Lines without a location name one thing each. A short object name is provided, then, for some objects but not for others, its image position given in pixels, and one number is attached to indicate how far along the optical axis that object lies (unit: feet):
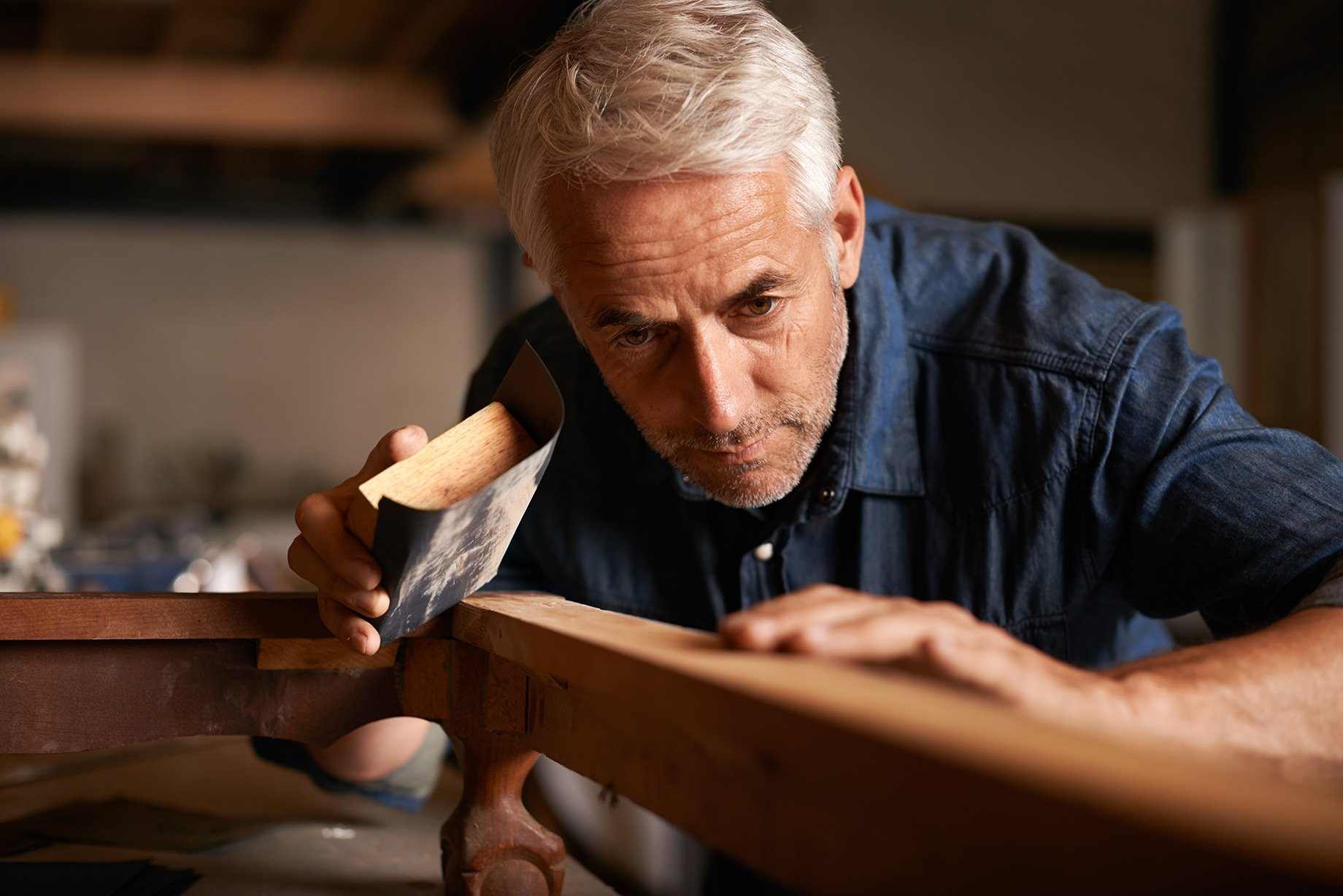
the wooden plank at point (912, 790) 1.11
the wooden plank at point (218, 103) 16.99
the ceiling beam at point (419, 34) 14.90
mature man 3.32
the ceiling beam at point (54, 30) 15.17
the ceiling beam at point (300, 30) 15.14
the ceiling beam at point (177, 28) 15.23
